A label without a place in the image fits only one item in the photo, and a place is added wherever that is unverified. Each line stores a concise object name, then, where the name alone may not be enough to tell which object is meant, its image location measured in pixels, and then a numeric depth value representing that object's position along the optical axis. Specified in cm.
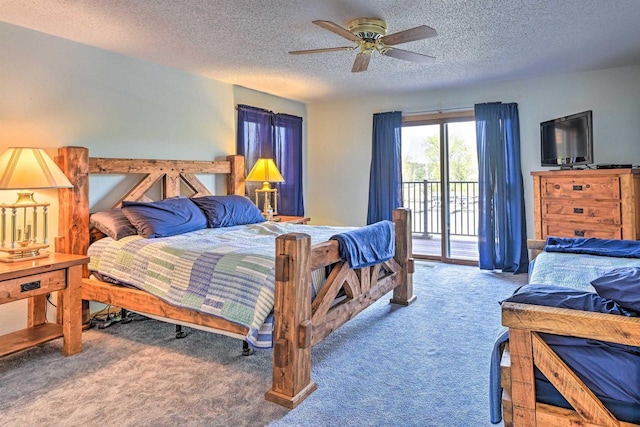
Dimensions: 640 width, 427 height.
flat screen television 389
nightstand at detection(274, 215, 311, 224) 482
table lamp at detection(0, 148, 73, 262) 254
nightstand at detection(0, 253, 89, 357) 242
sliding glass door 541
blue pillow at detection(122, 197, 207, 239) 316
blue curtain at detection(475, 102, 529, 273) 491
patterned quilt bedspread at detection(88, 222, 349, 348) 224
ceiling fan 261
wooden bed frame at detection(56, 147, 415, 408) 211
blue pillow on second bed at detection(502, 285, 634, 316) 121
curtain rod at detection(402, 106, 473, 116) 524
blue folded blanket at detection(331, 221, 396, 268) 272
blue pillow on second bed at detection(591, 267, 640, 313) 116
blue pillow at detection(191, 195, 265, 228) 386
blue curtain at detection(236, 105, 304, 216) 508
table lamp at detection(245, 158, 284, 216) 477
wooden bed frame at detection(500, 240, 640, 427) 114
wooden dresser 355
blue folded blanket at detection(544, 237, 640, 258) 228
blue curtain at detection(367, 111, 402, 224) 561
